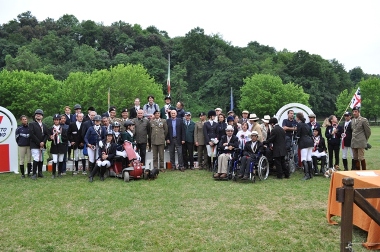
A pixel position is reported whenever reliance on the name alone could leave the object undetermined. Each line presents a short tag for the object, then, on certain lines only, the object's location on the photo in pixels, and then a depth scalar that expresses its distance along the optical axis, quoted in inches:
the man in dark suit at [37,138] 368.8
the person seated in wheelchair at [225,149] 371.6
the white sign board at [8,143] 422.3
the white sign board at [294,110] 495.5
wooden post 142.1
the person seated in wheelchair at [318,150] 393.4
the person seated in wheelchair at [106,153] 367.2
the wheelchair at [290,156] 401.1
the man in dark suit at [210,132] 426.0
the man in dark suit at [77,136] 395.9
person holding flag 385.4
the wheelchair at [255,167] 354.9
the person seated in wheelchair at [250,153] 354.6
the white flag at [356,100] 459.8
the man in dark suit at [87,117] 409.1
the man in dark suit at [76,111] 420.2
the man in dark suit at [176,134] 438.6
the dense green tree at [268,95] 2055.9
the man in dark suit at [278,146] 381.1
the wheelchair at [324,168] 397.7
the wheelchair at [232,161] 368.8
